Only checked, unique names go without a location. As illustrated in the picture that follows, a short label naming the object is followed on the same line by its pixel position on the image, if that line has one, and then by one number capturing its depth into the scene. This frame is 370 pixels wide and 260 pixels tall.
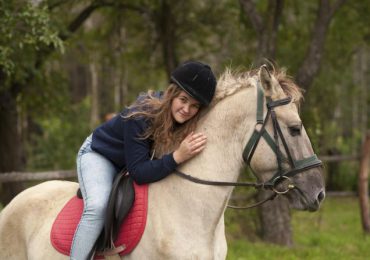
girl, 7.67
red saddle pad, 7.69
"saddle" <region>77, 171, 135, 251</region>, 7.75
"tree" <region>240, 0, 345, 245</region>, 18.27
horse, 7.40
